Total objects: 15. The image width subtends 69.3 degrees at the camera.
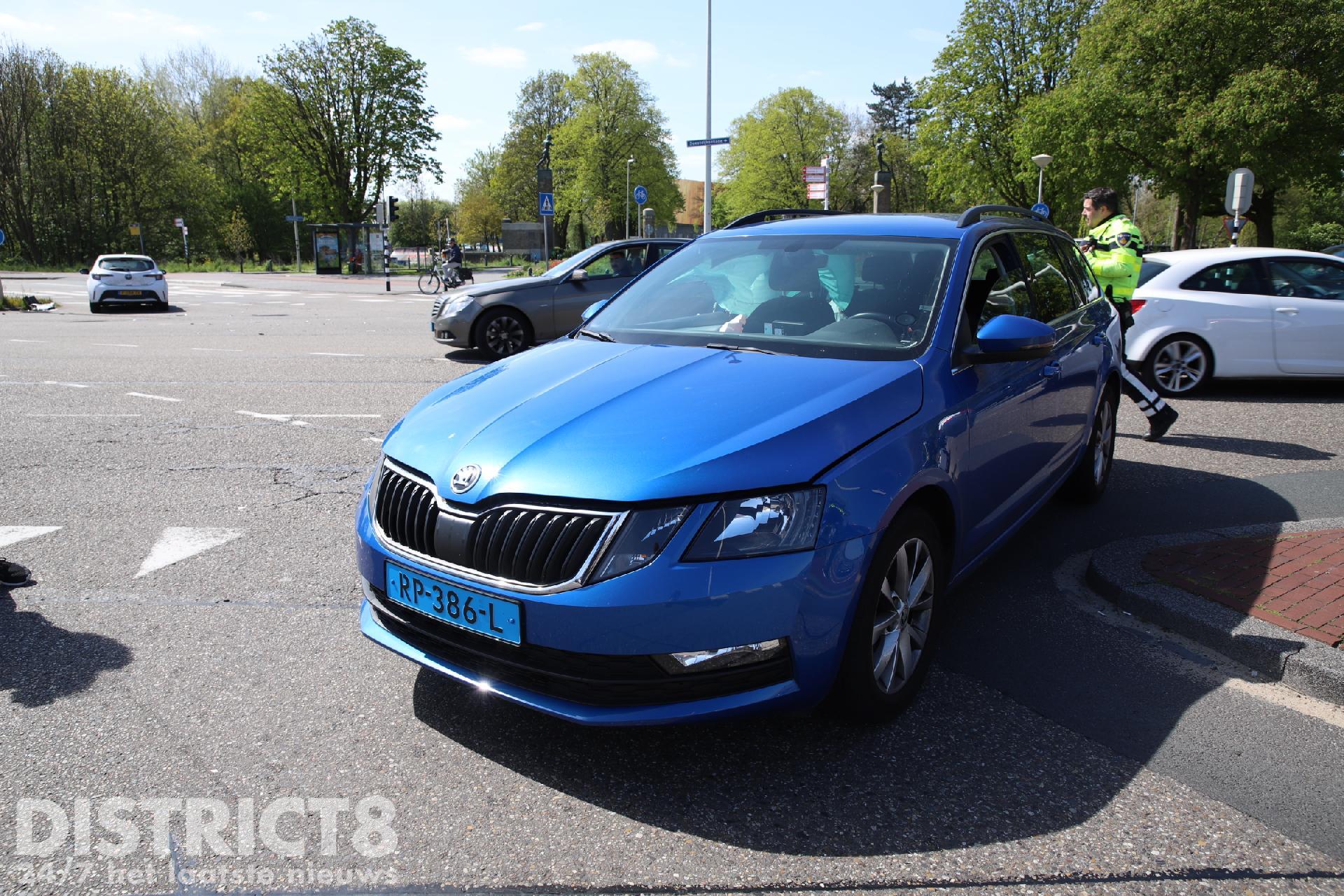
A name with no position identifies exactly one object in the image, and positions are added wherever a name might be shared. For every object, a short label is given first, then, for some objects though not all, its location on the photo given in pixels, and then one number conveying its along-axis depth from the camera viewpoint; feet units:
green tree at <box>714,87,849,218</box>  229.04
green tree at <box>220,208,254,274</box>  209.42
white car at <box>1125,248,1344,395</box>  30.14
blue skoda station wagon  8.36
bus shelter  149.38
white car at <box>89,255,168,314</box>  75.41
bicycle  110.42
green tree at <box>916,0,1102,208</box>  146.92
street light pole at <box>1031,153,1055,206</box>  126.82
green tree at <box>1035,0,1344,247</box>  101.30
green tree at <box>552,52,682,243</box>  221.05
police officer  23.81
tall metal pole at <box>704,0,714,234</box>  108.78
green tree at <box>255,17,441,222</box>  181.27
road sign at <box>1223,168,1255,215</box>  59.52
